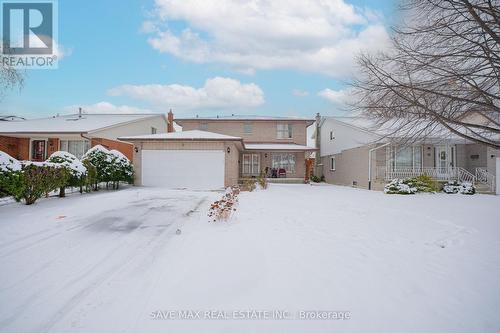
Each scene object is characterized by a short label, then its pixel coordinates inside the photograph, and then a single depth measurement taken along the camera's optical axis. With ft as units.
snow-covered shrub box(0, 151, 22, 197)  27.08
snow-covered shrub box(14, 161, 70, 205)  29.07
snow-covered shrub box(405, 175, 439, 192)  53.11
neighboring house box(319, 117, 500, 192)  59.06
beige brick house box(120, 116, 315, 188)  56.13
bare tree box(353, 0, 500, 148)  17.39
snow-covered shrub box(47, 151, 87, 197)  38.03
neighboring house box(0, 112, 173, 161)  68.02
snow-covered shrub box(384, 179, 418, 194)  51.44
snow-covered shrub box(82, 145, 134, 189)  48.73
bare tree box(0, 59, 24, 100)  30.50
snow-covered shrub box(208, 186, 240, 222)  23.47
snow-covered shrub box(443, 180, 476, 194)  53.48
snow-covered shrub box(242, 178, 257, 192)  52.70
